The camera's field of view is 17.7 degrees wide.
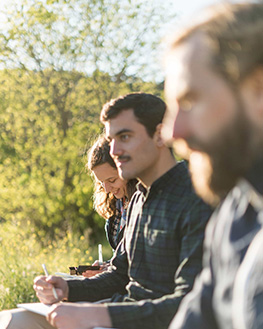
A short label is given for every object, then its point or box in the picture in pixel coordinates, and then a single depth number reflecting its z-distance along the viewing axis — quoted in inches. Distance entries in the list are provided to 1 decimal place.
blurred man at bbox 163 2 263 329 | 41.7
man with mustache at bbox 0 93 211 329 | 79.6
